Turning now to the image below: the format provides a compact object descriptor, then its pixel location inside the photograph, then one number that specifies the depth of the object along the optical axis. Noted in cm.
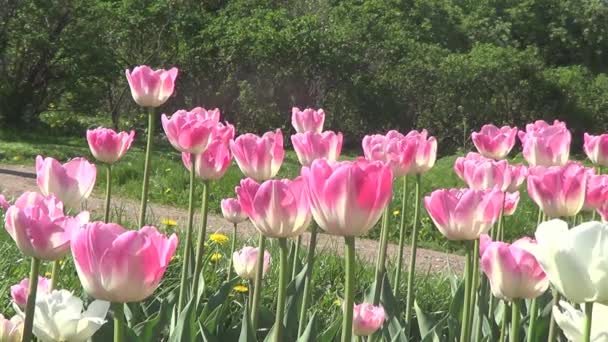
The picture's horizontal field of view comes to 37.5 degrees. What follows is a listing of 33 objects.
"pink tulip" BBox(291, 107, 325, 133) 249
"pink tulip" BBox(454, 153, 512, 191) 209
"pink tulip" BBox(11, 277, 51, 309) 166
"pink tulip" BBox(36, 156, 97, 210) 177
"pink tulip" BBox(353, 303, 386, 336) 172
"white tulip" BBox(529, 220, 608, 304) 106
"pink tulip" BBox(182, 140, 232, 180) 207
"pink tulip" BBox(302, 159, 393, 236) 116
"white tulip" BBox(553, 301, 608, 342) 124
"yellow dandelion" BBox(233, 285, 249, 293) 283
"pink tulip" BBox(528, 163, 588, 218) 176
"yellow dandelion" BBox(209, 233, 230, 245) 351
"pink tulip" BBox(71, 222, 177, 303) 111
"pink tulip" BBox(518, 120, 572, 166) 237
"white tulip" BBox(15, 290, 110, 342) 132
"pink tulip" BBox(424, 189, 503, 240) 152
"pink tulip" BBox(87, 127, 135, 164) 219
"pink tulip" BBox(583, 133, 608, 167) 265
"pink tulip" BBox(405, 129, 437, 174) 220
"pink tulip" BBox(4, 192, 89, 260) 127
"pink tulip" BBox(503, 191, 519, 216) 227
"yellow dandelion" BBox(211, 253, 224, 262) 356
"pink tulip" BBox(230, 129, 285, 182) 188
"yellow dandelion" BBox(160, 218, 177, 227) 386
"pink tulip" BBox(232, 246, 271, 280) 233
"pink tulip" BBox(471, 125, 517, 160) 261
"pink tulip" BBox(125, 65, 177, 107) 227
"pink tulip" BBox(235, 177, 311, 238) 131
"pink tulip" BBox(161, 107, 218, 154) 198
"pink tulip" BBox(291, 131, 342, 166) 200
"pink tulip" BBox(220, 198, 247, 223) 270
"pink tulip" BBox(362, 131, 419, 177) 212
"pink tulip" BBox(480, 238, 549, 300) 147
